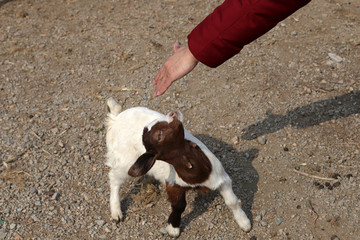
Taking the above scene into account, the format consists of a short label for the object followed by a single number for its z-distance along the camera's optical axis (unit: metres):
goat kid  3.49
